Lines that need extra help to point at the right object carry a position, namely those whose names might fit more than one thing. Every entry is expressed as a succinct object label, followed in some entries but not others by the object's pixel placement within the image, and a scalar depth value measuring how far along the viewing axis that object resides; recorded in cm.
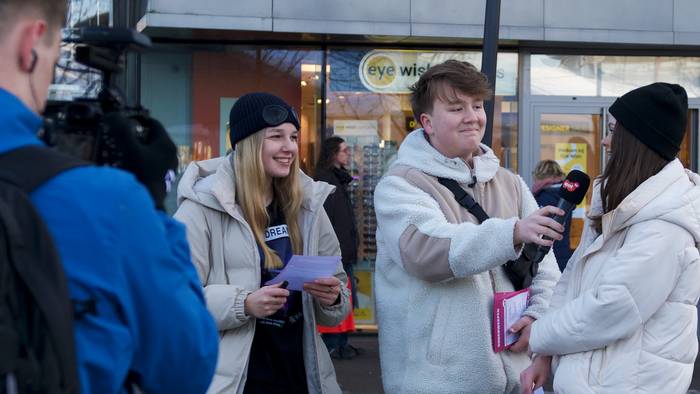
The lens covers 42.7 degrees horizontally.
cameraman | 159
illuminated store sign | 1008
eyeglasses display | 1018
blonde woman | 350
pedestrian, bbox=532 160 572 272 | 916
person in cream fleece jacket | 323
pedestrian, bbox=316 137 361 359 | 882
